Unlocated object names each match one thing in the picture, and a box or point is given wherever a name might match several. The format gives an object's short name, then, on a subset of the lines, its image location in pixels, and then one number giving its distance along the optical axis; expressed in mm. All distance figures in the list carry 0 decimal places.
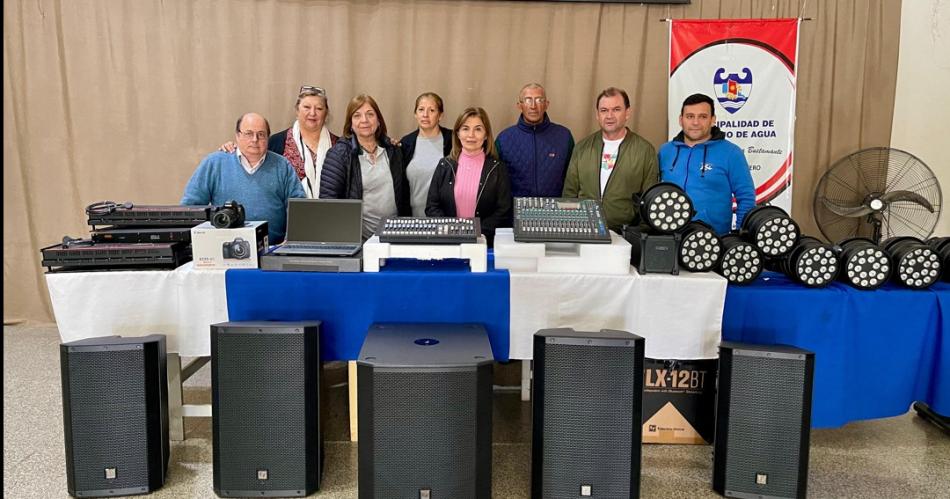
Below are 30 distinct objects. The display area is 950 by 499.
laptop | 2703
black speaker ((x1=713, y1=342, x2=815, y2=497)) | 2320
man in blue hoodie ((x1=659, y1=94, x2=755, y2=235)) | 3438
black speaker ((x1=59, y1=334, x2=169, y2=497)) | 2303
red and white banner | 4465
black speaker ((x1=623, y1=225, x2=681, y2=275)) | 2572
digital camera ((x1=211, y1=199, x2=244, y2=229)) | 2605
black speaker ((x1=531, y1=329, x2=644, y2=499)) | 2205
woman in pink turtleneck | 3471
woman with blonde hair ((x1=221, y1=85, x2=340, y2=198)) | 3941
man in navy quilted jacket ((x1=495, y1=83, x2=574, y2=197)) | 3840
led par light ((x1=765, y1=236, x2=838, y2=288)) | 2623
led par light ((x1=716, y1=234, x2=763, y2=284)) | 2625
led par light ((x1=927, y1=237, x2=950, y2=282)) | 2781
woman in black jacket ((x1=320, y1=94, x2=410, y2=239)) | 3496
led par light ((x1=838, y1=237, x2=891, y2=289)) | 2627
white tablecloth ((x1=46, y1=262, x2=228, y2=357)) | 2576
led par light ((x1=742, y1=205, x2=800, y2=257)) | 2648
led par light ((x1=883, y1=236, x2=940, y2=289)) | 2631
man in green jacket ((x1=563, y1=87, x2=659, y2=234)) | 3602
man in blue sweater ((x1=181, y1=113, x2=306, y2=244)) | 3234
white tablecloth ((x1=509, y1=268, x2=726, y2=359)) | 2562
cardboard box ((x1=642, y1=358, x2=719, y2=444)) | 2791
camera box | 2586
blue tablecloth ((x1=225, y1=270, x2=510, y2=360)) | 2561
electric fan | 4266
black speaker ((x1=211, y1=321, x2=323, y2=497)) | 2307
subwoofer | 2047
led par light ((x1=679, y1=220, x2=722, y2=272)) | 2605
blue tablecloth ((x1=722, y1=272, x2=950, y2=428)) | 2586
